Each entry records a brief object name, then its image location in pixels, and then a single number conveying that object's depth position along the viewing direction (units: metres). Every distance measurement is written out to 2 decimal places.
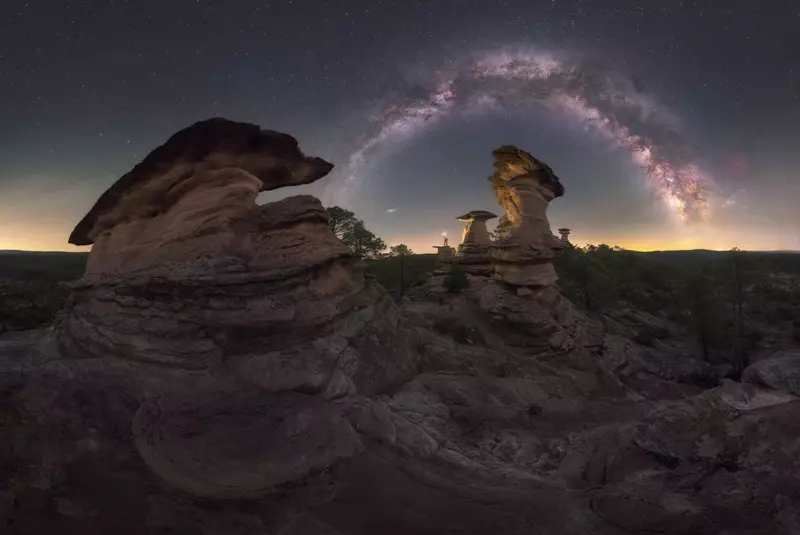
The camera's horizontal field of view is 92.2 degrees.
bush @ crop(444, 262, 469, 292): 29.88
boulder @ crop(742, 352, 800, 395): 9.16
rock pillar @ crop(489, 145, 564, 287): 21.22
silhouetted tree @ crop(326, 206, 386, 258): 35.12
